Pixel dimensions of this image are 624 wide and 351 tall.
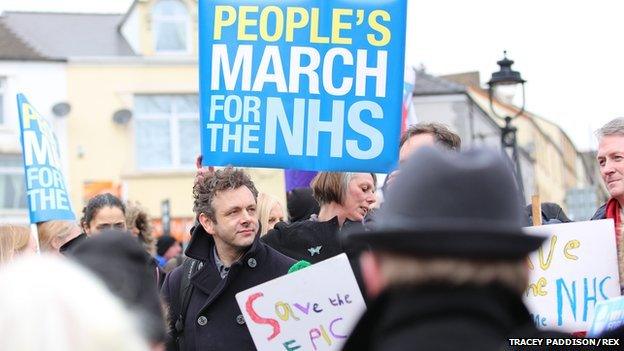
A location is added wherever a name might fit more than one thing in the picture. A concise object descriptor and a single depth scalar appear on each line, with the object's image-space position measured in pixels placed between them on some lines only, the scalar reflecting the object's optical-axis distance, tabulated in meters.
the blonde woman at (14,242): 5.56
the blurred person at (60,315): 2.25
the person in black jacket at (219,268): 5.62
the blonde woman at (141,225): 8.63
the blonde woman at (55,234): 7.42
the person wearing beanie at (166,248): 11.95
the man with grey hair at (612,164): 4.97
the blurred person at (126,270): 2.95
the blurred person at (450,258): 2.38
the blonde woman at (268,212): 7.42
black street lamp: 15.59
